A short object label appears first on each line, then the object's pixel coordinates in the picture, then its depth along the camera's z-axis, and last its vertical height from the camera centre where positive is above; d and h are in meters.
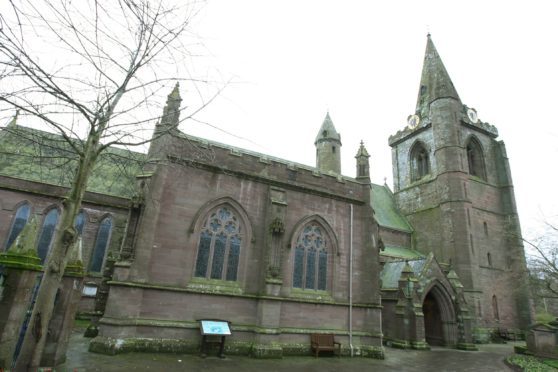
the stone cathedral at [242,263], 11.86 +1.59
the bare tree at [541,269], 21.44 +3.57
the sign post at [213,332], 11.52 -1.22
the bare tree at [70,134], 5.07 +2.55
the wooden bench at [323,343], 13.51 -1.55
